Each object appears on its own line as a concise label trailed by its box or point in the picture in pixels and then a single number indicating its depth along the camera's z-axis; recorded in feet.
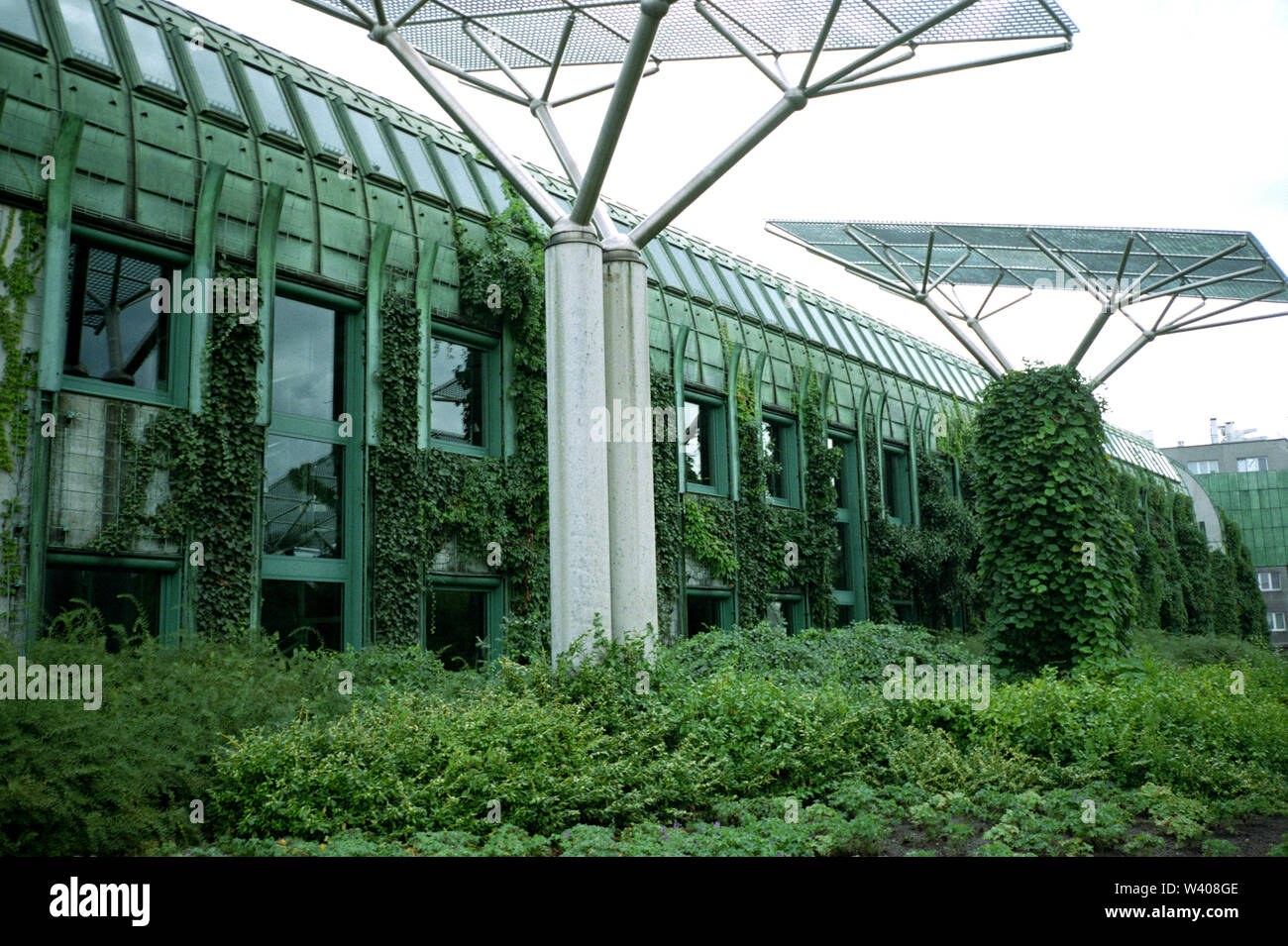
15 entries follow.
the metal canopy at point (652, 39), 38.19
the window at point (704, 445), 72.88
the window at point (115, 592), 40.86
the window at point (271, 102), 52.49
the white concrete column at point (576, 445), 37.27
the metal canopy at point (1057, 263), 64.69
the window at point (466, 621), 54.03
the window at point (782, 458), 81.10
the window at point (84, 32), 45.34
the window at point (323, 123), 54.70
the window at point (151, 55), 47.78
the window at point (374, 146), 56.90
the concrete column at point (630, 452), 38.47
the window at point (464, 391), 56.49
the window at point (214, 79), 50.11
